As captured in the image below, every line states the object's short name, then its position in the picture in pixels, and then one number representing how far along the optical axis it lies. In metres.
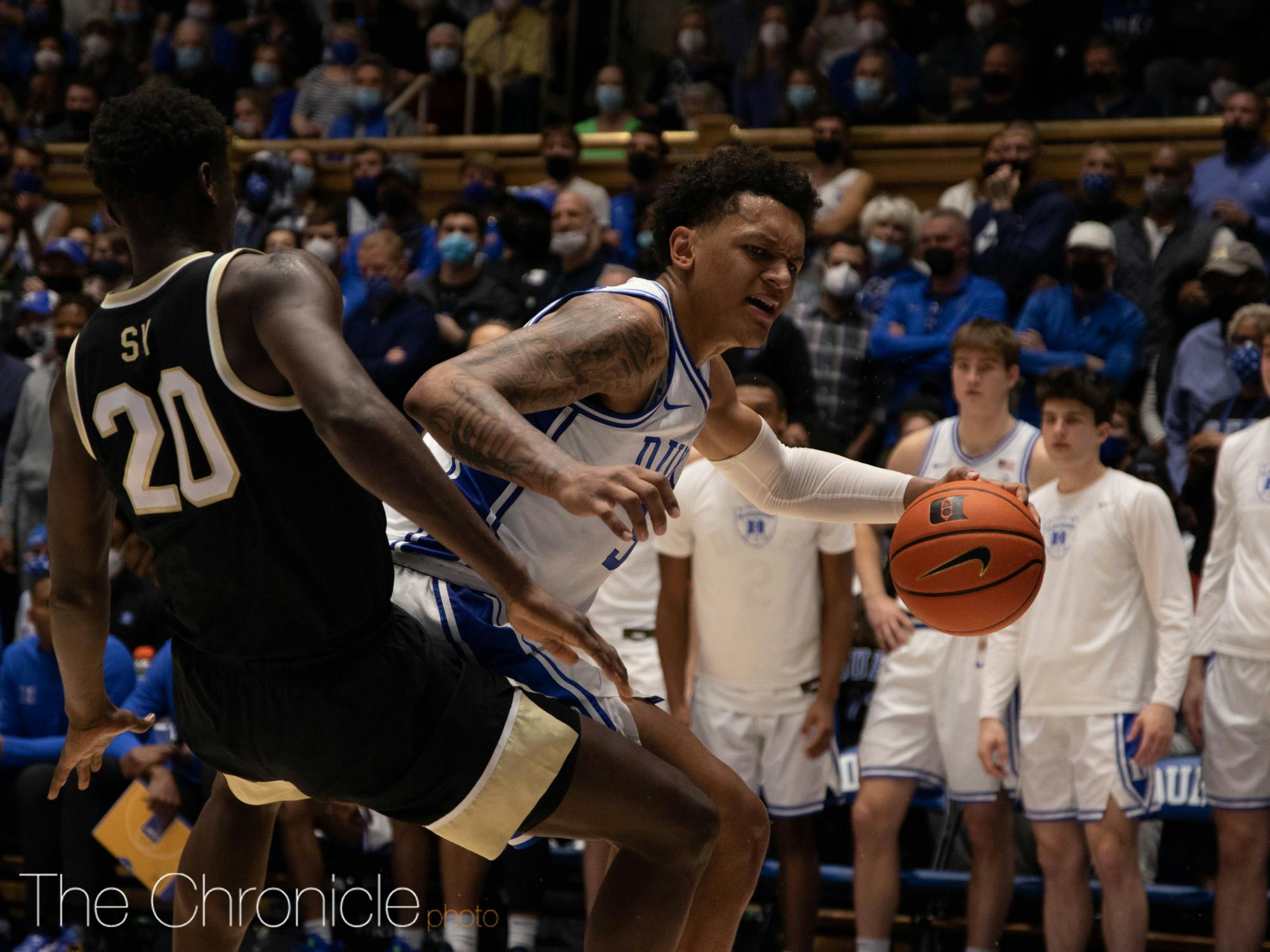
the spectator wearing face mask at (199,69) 12.38
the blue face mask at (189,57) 12.39
